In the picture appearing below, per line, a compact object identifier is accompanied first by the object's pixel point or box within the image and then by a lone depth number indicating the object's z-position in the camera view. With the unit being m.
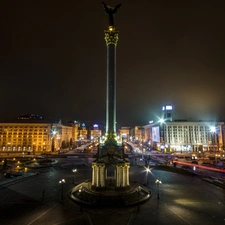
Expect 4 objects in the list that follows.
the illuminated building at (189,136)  114.69
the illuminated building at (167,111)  144.50
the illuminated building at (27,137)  111.44
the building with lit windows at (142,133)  194.71
